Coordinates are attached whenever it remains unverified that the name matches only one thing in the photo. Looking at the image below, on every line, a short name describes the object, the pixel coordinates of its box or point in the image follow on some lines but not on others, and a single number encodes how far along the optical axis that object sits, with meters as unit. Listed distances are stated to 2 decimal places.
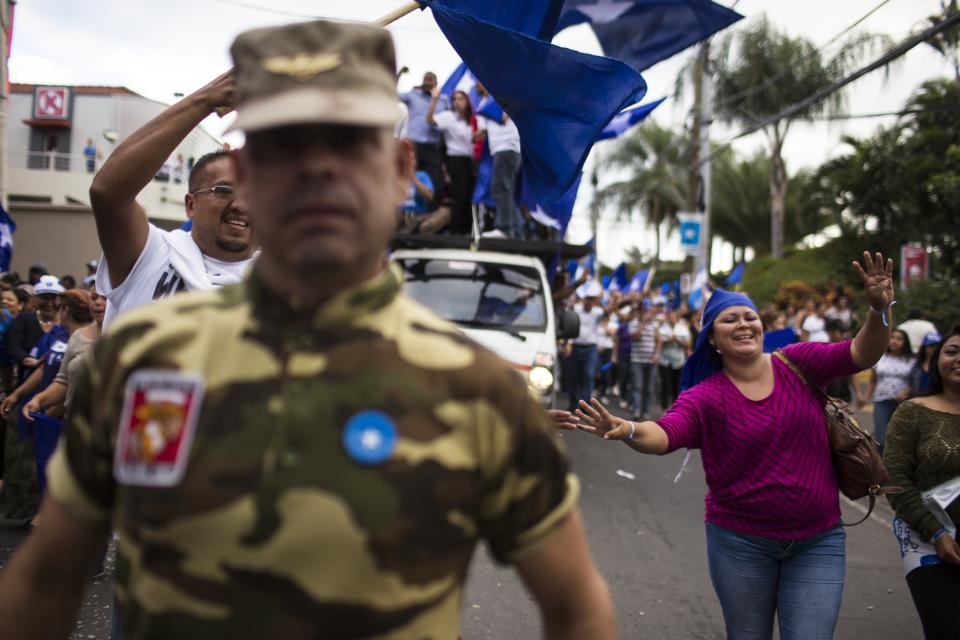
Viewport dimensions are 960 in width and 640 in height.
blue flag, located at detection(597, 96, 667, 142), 8.16
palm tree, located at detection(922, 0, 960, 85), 19.81
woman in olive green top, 4.04
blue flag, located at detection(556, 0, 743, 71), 6.17
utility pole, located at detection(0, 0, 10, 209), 15.85
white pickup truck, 8.70
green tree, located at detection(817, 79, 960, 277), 21.41
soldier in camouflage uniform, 1.33
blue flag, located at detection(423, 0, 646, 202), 5.10
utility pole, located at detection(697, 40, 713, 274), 20.89
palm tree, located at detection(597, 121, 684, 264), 40.28
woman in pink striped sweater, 3.74
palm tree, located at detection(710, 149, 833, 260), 41.34
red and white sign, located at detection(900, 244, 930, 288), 19.86
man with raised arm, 2.61
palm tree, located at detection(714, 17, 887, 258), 25.64
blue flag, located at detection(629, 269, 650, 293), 21.68
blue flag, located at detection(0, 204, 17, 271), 10.15
